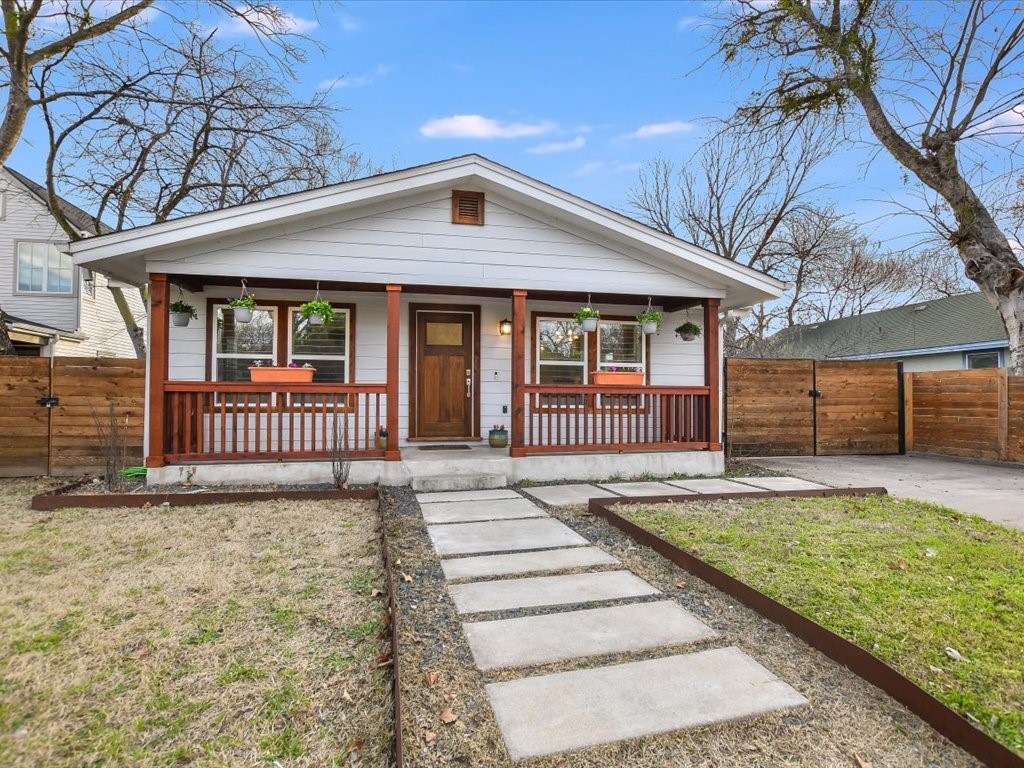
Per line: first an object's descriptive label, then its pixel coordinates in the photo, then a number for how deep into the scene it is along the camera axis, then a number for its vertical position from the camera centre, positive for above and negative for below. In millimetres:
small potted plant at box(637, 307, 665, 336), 7164 +1028
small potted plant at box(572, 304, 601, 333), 6844 +1020
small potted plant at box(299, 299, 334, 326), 6047 +965
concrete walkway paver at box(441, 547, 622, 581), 3312 -1132
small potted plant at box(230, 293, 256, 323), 5961 +1005
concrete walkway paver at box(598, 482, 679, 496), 5641 -1076
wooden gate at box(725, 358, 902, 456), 8617 -230
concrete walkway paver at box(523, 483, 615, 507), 5305 -1093
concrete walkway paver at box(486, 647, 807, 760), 1733 -1138
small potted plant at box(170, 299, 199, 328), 6324 +992
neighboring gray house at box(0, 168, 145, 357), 11984 +2783
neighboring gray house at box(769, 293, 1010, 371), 14266 +1837
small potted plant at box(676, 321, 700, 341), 7695 +942
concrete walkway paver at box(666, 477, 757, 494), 5672 -1064
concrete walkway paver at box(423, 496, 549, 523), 4629 -1104
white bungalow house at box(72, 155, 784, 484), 5824 +943
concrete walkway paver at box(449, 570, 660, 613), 2848 -1146
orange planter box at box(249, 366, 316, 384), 6078 +224
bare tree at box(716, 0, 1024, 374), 8734 +5726
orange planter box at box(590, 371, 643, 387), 7168 +223
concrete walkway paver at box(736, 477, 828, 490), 5847 -1057
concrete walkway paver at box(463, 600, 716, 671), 2285 -1146
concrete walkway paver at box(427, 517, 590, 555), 3801 -1119
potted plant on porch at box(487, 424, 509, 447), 7320 -616
